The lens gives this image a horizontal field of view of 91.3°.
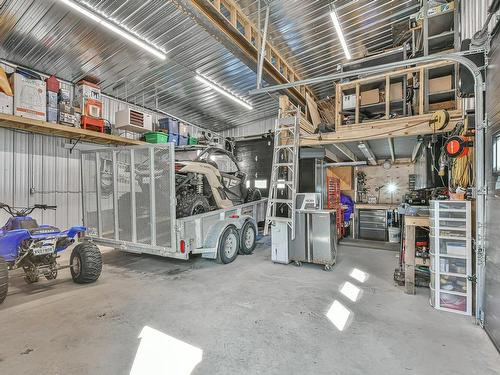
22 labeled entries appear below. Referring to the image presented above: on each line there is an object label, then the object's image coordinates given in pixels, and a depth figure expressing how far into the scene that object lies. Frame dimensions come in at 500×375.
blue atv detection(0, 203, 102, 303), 3.20
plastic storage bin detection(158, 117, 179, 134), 7.61
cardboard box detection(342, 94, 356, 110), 4.84
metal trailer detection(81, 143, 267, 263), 4.01
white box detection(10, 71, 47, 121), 4.68
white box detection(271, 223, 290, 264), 4.86
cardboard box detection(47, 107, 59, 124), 5.19
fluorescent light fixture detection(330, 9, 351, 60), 5.10
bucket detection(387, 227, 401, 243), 7.11
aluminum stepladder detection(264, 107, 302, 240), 4.71
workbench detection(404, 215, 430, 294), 3.52
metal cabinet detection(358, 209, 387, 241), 7.50
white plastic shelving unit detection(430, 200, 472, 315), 2.90
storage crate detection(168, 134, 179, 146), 7.56
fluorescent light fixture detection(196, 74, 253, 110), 6.98
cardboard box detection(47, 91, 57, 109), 5.19
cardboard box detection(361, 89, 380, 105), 4.80
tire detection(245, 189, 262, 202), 6.82
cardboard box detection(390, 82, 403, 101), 4.64
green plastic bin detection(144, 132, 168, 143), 7.07
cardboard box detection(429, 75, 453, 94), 4.18
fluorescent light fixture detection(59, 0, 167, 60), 4.18
